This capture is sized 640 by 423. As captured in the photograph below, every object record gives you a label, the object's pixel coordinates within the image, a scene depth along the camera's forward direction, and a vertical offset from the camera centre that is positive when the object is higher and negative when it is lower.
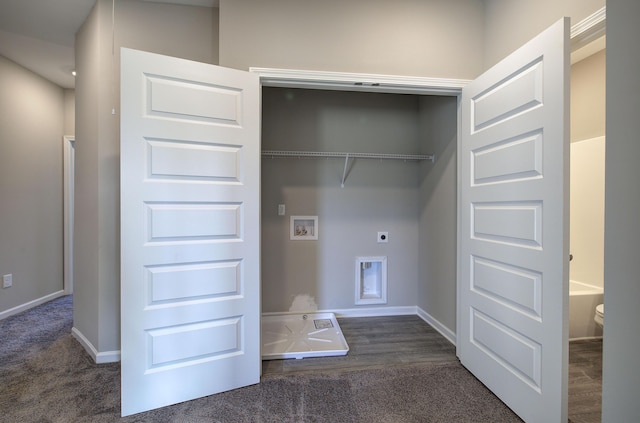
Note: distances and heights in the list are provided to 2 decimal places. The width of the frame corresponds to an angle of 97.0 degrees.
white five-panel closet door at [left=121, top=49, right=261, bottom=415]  1.58 -0.12
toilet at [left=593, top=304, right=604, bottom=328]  2.34 -0.88
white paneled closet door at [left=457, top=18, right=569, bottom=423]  1.37 -0.09
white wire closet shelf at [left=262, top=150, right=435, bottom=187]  2.77 +0.55
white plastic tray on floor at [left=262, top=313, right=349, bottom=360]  2.26 -1.13
